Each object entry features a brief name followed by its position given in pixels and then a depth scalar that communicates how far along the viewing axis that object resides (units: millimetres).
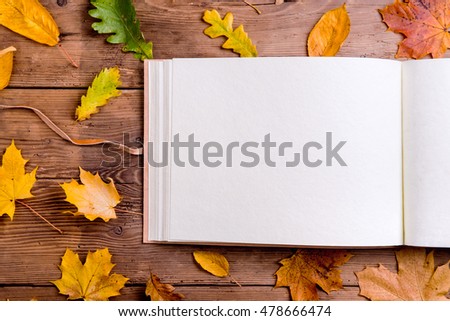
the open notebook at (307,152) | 680
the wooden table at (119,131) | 729
